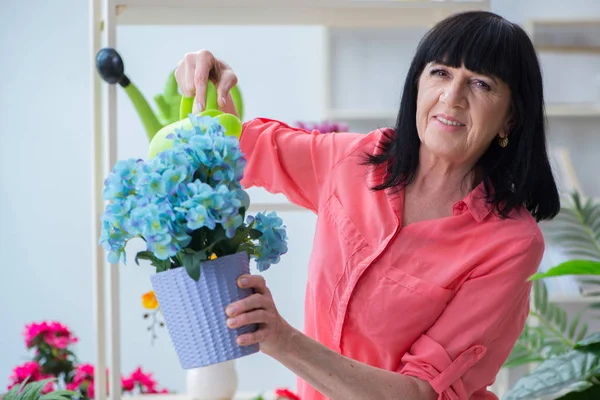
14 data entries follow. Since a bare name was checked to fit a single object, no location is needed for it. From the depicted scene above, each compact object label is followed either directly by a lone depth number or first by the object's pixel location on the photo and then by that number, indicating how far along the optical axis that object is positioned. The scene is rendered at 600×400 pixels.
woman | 1.78
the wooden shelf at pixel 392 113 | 3.63
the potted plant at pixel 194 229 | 1.44
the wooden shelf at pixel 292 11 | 2.06
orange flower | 2.28
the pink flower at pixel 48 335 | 2.37
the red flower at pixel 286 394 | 2.05
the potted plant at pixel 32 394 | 1.96
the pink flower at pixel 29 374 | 2.29
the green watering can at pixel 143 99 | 1.96
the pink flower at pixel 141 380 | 2.50
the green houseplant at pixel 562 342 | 1.52
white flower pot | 2.15
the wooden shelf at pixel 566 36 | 3.75
